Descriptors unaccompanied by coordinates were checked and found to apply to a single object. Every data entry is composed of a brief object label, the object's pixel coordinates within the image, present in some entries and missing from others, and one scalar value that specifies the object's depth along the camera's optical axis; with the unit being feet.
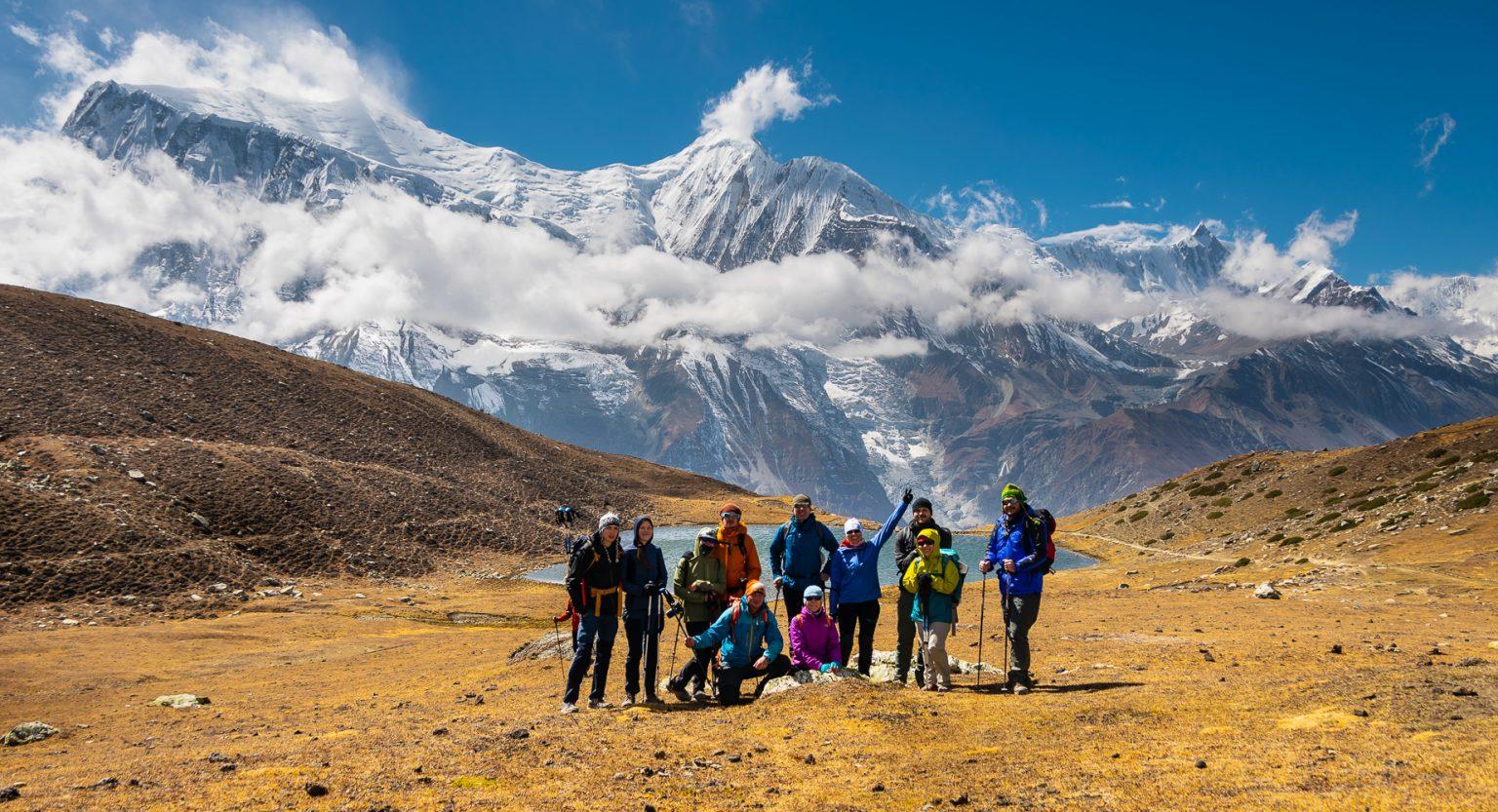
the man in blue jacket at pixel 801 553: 48.32
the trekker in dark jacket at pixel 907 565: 46.19
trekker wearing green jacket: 46.24
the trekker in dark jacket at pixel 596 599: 43.68
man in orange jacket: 46.68
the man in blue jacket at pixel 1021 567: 44.45
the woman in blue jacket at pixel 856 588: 47.03
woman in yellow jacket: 44.04
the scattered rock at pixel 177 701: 54.39
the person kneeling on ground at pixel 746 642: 44.11
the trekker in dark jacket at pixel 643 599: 44.93
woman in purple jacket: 45.09
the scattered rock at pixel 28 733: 41.70
